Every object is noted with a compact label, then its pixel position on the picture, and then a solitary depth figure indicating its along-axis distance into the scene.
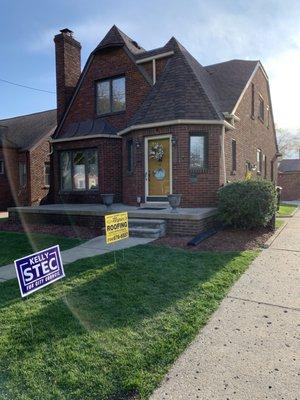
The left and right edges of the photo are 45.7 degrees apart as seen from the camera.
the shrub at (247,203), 9.21
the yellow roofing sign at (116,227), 5.97
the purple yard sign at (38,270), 3.76
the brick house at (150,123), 11.47
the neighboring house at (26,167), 21.67
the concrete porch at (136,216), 9.27
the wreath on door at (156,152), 11.84
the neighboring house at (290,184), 31.80
